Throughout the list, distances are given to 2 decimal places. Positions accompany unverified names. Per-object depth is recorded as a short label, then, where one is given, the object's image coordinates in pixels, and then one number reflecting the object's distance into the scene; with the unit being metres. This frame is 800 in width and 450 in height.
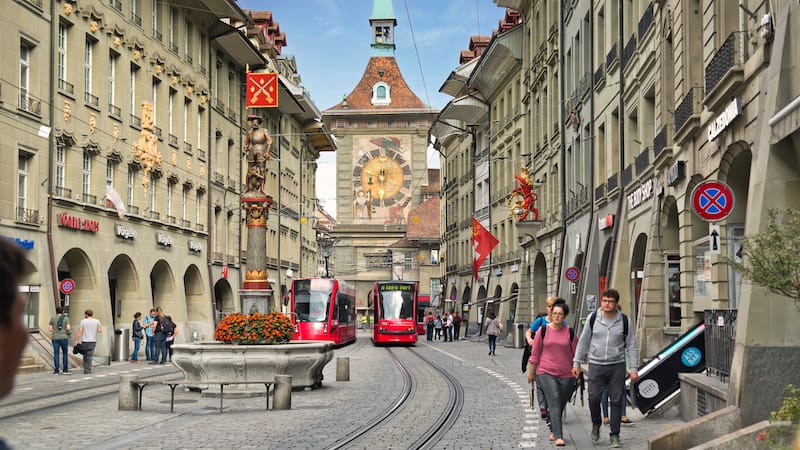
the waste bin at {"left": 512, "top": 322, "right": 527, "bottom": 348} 43.97
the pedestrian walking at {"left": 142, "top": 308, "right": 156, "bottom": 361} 32.62
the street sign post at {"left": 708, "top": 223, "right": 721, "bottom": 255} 13.71
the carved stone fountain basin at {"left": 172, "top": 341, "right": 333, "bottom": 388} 18.62
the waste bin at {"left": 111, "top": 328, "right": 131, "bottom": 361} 33.31
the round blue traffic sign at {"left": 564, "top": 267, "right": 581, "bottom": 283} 32.38
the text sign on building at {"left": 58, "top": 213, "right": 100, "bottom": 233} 30.69
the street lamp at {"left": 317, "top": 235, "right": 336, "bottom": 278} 103.81
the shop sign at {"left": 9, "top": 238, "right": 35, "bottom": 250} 27.60
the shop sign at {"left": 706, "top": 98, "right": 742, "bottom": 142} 14.88
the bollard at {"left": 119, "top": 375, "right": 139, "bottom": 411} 16.19
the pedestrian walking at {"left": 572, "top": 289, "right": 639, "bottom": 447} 11.87
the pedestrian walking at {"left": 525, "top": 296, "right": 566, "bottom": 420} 12.70
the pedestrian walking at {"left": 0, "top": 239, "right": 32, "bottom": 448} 1.76
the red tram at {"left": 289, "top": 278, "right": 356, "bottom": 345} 44.31
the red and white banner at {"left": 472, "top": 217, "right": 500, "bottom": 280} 50.94
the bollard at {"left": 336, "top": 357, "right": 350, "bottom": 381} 23.42
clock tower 106.38
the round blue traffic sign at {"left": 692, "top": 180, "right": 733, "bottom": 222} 13.32
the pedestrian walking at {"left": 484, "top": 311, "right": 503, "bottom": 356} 37.06
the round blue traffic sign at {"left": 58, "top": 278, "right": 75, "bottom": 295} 28.33
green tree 8.12
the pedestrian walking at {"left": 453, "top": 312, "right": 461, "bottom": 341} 60.09
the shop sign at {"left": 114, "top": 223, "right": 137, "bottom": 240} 35.66
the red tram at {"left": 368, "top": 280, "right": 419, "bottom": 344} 50.44
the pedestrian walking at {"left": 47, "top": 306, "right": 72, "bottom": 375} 25.27
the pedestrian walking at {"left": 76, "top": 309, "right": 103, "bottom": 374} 26.30
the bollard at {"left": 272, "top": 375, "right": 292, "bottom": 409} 16.20
